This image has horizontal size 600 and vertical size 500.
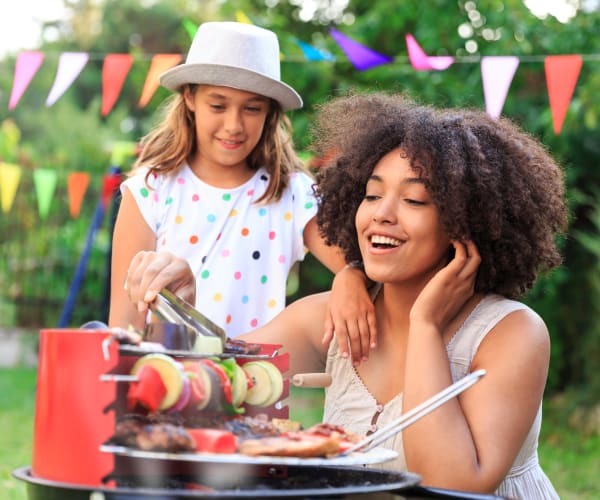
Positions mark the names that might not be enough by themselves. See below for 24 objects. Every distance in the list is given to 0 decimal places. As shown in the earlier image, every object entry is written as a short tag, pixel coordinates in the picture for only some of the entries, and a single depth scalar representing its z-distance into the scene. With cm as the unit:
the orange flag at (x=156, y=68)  534
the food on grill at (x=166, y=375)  155
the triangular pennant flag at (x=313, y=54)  543
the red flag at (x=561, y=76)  471
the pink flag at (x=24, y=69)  522
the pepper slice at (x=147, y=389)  153
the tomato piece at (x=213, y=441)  150
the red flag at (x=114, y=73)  544
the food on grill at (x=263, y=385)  185
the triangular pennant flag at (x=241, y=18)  548
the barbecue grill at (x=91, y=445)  148
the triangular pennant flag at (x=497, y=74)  472
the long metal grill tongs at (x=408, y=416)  160
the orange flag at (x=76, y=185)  674
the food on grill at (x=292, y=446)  150
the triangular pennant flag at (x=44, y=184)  696
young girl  321
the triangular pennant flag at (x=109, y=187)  724
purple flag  512
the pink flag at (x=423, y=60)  497
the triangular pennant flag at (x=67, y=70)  515
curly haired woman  199
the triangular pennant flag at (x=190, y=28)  523
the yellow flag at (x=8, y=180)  635
